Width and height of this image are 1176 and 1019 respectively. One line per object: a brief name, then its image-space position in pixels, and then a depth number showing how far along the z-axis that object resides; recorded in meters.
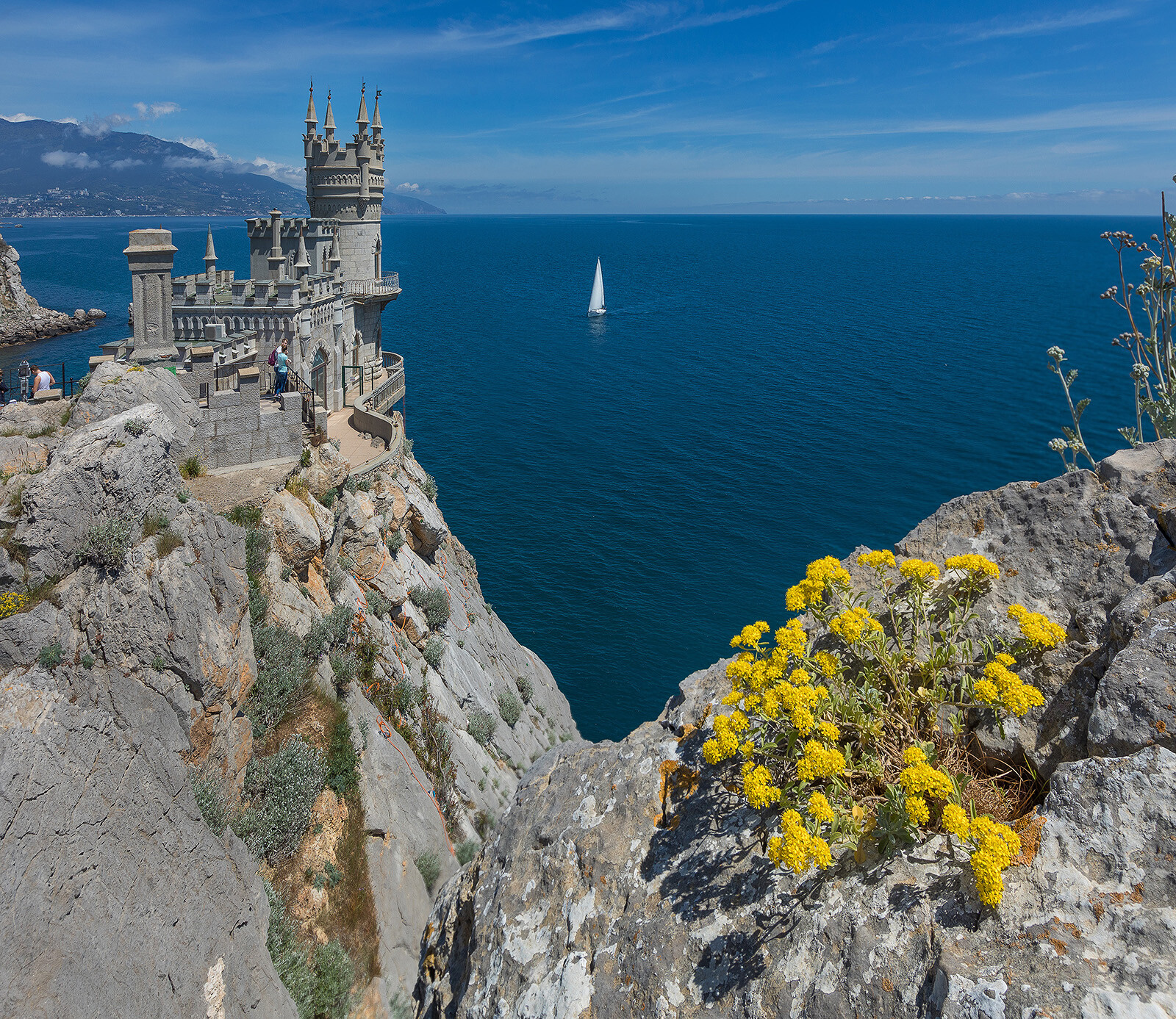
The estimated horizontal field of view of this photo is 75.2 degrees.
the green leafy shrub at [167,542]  13.06
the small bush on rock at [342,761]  15.87
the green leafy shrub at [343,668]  17.91
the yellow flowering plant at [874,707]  4.90
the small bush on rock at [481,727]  24.27
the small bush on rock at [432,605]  26.44
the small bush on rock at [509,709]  27.72
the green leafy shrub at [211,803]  12.09
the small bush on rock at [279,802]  13.70
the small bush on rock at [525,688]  31.28
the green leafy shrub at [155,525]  13.09
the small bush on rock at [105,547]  12.18
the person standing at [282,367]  24.73
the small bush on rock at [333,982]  12.59
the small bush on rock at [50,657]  10.56
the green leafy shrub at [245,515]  17.59
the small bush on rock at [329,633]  17.20
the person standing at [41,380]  19.86
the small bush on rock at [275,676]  15.27
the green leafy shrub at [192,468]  19.12
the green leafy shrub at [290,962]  12.20
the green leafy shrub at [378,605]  22.61
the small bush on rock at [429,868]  16.53
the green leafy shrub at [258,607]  16.45
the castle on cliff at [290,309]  21.02
